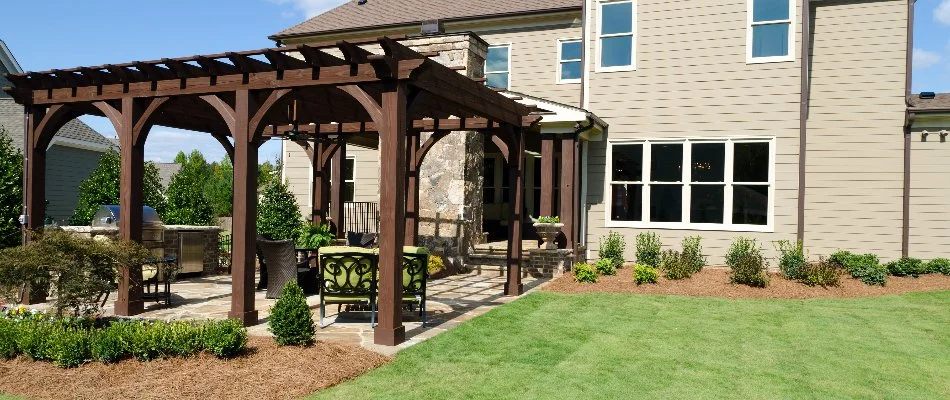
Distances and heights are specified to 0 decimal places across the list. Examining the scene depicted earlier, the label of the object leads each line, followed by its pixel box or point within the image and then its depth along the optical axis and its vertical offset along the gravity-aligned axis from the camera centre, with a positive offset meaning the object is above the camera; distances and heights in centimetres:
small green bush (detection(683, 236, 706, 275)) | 1134 -98
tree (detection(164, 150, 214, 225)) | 1448 -35
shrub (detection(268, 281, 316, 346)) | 575 -113
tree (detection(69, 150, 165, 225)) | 1452 -12
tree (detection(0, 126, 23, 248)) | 1063 -15
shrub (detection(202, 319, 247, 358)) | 539 -122
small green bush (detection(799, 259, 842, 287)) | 1014 -113
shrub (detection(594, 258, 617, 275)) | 1115 -118
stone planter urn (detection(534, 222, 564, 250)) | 1162 -63
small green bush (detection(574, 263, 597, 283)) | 1048 -122
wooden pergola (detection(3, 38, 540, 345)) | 620 +101
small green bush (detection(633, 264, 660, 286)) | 1033 -120
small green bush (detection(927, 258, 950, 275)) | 1122 -104
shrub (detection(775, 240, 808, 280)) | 1064 -99
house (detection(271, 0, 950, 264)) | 1177 +120
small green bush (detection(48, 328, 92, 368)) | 531 -131
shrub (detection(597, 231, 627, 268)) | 1240 -96
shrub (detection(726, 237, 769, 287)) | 1012 -108
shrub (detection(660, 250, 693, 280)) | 1067 -112
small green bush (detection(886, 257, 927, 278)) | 1110 -108
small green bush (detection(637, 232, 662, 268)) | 1211 -94
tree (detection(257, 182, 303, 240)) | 1341 -50
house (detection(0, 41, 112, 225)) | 1861 +91
